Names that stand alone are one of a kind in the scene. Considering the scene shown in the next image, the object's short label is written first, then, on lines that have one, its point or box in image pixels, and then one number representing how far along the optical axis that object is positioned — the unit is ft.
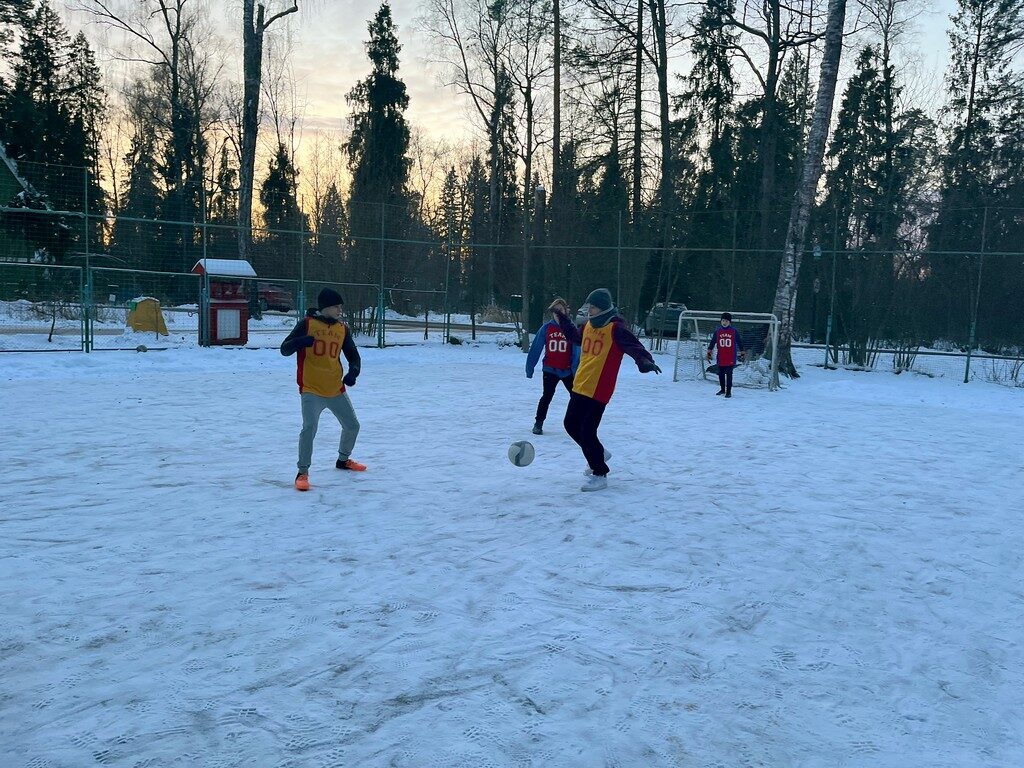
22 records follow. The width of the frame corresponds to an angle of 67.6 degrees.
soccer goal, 52.80
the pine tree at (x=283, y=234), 68.80
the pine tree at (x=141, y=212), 68.59
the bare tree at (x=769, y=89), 79.15
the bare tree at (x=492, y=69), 98.58
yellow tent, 69.00
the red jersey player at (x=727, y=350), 46.55
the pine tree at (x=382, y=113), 142.20
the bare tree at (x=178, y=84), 97.86
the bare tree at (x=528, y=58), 88.53
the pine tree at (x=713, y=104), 97.19
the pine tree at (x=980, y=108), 87.51
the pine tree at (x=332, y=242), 70.85
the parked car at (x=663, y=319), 73.89
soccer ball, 24.17
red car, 101.91
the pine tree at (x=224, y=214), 70.18
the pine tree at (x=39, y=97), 95.81
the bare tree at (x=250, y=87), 78.73
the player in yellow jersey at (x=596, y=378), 22.56
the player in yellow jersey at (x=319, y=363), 21.86
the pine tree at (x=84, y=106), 104.12
